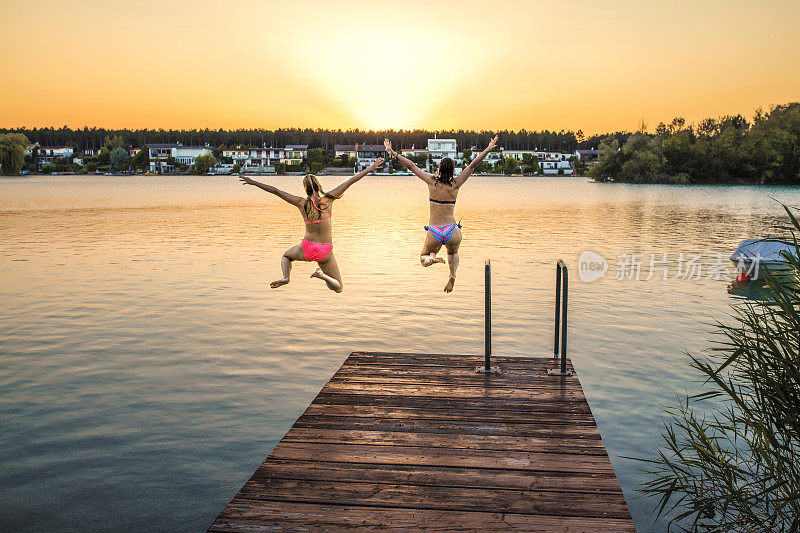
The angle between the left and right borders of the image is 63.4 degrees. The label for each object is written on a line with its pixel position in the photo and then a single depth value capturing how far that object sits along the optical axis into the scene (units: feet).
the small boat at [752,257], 83.22
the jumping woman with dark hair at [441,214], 39.19
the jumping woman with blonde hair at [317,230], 34.12
